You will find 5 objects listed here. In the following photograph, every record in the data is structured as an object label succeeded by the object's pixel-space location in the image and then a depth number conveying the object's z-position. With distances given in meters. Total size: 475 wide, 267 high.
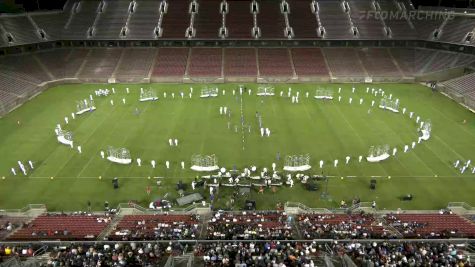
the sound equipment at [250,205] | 29.14
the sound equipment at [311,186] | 31.91
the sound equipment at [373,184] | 31.93
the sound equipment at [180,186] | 31.54
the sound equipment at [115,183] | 31.84
